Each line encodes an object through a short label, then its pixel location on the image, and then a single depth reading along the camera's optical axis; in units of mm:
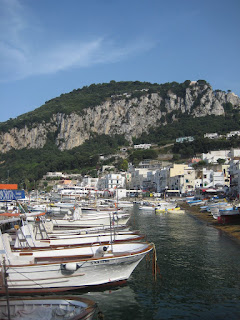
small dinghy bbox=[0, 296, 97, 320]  9773
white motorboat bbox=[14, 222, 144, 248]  17542
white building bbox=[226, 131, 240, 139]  141762
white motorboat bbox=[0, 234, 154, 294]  13922
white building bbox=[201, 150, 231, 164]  116188
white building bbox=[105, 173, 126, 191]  117800
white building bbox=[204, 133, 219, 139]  151875
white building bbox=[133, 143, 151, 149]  170175
